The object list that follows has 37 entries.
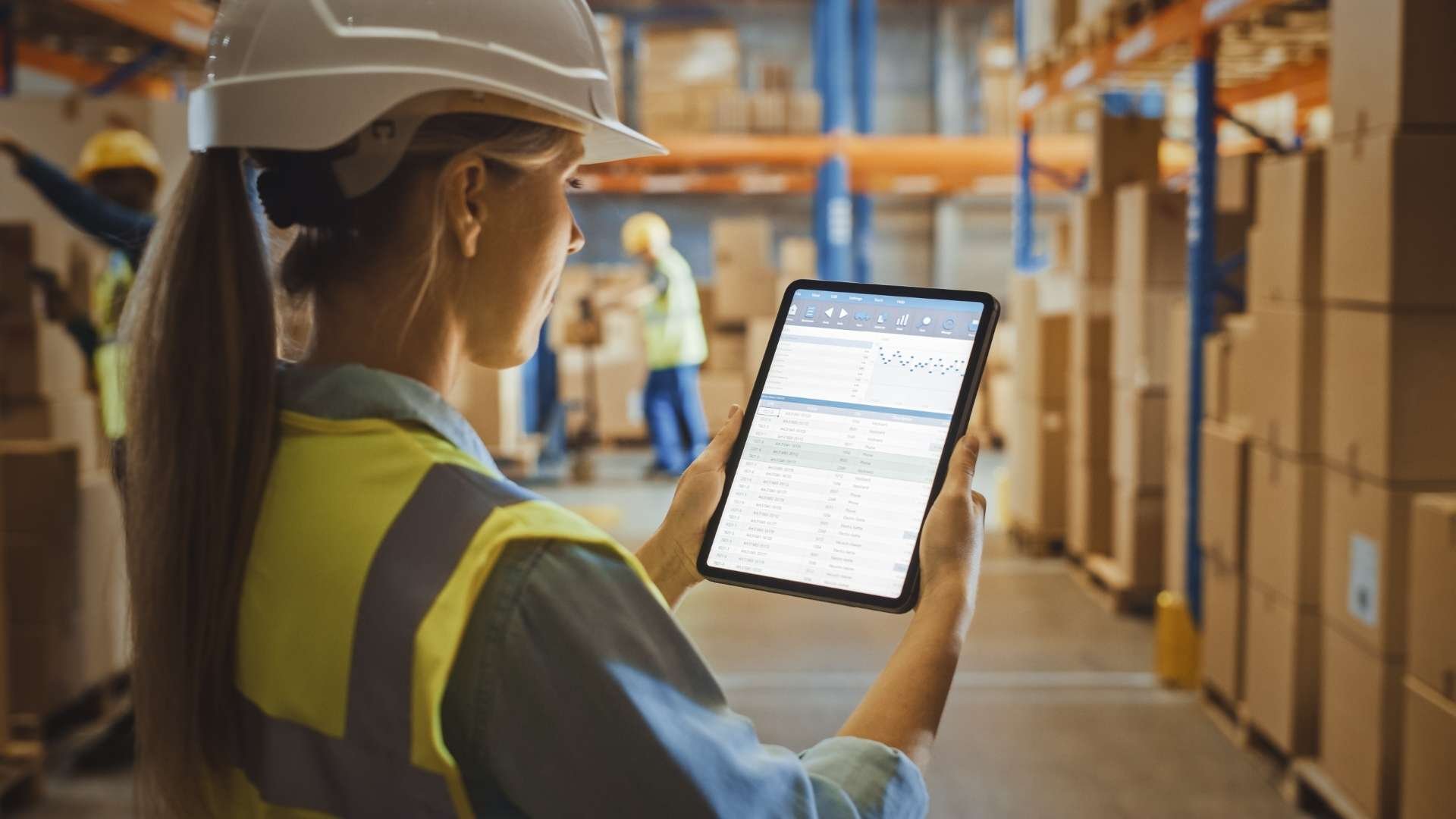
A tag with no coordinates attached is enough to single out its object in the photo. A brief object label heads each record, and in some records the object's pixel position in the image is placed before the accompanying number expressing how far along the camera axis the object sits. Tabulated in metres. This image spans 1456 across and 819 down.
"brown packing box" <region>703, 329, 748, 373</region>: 12.05
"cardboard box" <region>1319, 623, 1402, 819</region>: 3.50
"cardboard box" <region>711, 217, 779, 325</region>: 11.91
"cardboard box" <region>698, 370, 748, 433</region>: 11.83
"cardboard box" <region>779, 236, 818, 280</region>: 11.97
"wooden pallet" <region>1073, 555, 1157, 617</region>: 6.24
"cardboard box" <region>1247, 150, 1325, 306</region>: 4.14
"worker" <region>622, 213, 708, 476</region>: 10.07
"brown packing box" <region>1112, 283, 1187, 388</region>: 6.01
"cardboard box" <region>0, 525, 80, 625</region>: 4.20
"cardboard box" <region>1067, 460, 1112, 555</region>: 6.75
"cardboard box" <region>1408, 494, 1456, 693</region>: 3.08
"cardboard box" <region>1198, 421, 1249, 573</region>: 4.58
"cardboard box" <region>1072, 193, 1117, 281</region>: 6.62
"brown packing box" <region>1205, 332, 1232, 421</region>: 4.83
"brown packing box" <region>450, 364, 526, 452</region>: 9.39
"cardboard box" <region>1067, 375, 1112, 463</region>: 6.69
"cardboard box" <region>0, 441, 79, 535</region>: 4.21
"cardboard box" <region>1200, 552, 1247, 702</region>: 4.62
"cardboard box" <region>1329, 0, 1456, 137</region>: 3.48
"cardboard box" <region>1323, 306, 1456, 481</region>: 3.51
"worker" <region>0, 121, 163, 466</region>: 4.38
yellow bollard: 5.14
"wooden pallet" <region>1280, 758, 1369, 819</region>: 3.76
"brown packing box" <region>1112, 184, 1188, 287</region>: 5.94
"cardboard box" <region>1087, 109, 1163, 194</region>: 6.66
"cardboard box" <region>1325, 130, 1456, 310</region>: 3.48
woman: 0.86
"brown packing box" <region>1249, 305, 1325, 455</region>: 4.07
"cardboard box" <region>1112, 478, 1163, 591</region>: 6.11
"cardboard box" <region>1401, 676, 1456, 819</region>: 3.10
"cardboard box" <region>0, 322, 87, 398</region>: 4.81
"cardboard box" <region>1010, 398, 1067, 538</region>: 7.30
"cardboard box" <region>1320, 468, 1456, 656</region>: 3.50
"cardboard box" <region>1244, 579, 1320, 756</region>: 4.07
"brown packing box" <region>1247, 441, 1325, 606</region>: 4.07
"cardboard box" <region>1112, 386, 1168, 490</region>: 6.05
